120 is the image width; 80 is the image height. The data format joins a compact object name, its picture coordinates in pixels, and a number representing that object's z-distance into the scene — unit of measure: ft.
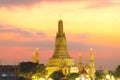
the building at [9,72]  444.55
